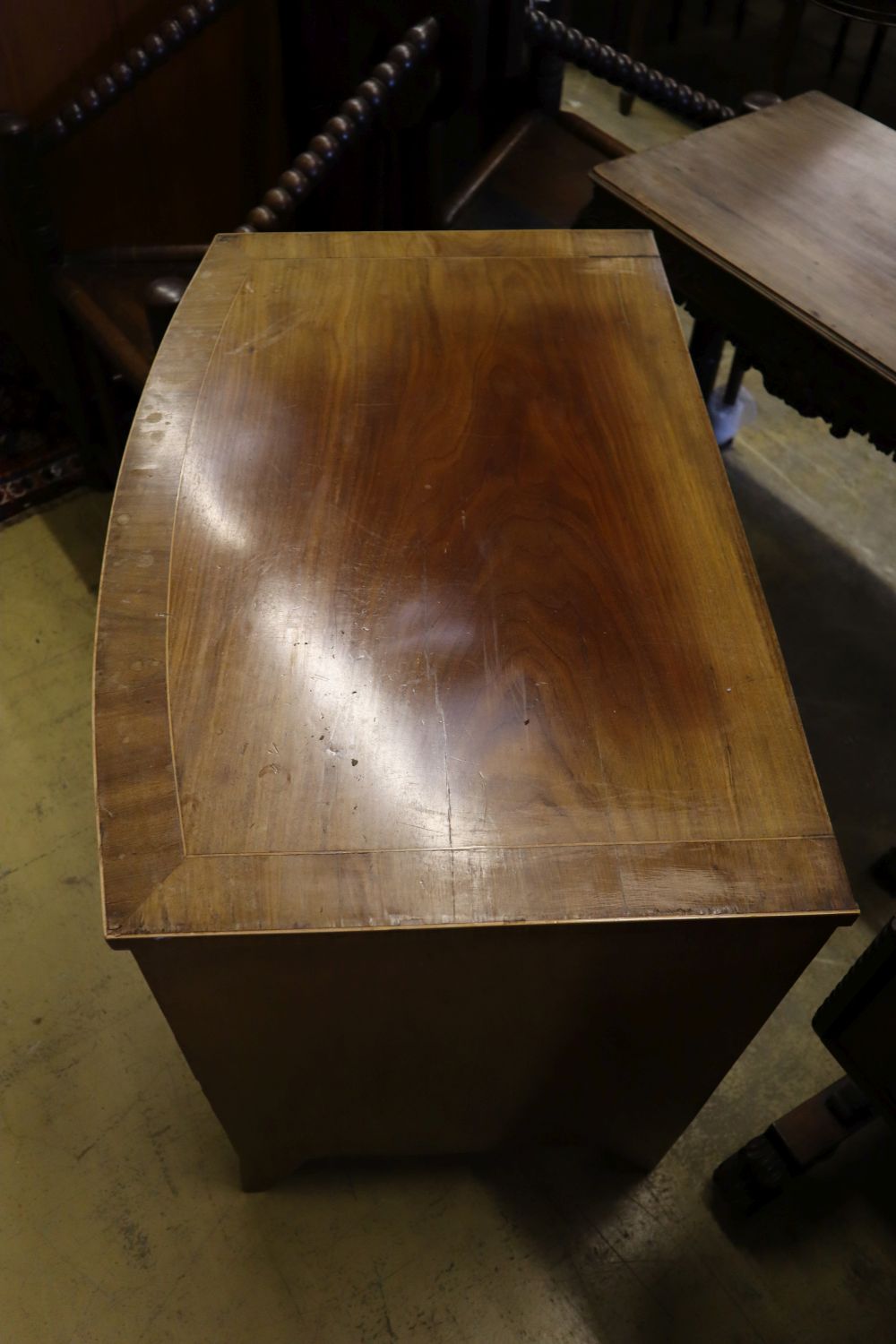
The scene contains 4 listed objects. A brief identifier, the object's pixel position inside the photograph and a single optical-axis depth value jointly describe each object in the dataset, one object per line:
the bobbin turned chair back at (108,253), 1.53
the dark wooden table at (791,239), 1.43
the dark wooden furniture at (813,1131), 1.01
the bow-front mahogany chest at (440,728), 0.78
